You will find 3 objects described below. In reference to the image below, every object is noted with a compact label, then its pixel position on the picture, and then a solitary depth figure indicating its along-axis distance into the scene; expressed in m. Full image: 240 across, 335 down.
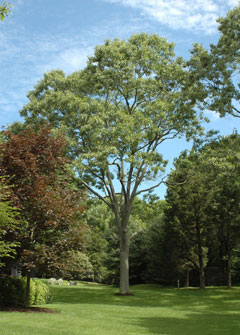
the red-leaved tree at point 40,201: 13.82
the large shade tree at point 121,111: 23.59
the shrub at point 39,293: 16.97
